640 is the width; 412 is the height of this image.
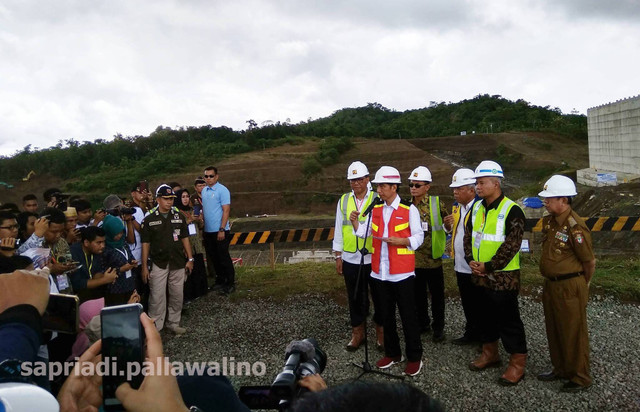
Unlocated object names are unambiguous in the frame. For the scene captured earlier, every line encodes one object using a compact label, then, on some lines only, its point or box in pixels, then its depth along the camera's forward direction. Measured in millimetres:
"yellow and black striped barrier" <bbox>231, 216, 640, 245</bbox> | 7254
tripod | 3984
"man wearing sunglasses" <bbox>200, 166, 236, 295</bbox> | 6336
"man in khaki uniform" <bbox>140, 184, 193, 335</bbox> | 5098
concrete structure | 18953
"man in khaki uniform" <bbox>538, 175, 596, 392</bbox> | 3533
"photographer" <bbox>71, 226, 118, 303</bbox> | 4098
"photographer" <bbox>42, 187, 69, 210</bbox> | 5985
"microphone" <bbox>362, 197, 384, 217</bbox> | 4298
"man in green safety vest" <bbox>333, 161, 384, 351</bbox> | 4543
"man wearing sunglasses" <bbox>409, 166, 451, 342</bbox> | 4723
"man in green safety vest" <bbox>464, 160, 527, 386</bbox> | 3658
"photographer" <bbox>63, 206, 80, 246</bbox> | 4492
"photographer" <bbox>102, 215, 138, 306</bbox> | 4449
